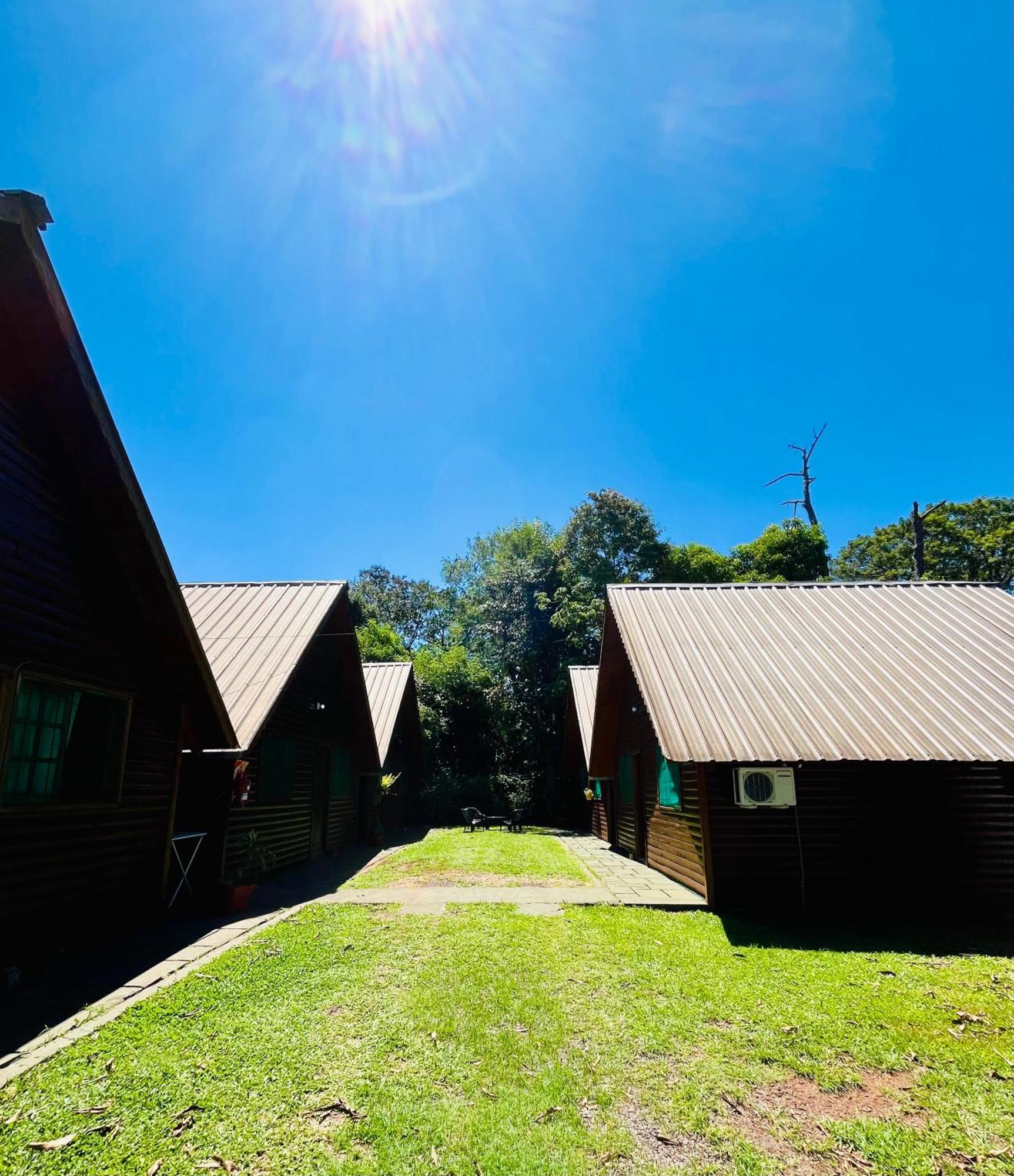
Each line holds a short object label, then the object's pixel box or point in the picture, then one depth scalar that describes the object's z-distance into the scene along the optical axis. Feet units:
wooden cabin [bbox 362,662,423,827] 57.21
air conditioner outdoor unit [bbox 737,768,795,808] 25.09
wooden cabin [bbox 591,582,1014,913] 25.12
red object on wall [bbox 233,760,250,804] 26.12
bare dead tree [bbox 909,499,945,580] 69.51
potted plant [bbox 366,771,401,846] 49.60
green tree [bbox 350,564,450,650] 137.39
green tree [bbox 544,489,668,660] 92.53
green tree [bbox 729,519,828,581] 89.66
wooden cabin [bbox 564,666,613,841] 54.49
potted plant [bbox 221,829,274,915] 23.34
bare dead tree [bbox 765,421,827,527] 89.51
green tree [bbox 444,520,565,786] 82.17
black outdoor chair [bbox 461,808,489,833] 62.23
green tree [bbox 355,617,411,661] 100.22
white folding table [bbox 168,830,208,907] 24.29
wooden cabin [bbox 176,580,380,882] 27.07
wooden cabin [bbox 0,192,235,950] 16.39
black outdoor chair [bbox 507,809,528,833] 65.72
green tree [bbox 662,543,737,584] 90.94
